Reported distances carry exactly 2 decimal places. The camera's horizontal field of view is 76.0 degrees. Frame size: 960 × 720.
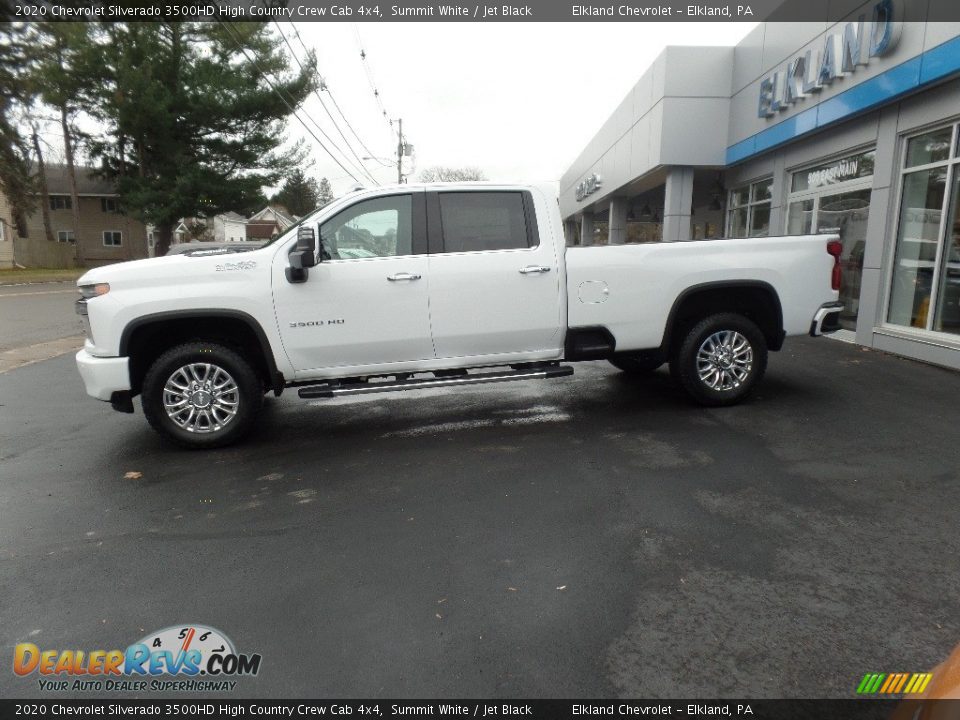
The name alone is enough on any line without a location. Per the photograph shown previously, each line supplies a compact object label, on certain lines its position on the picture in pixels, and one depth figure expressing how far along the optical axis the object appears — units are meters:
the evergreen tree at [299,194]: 35.50
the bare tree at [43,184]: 38.50
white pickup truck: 5.03
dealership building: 8.22
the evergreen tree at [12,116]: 31.61
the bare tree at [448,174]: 58.40
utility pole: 42.72
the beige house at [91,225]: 46.94
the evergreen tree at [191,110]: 29.06
